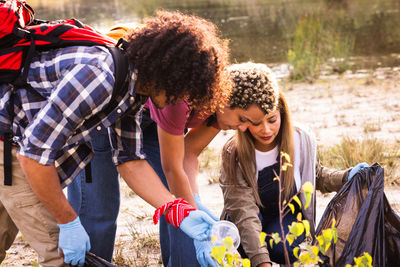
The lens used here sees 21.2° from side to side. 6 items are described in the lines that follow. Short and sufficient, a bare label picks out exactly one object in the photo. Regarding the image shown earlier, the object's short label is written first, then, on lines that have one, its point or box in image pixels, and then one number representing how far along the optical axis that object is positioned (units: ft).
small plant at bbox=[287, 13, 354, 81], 31.56
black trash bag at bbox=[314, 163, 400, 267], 10.86
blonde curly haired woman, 11.52
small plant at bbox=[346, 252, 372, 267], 9.17
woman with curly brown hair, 10.00
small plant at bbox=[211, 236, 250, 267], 9.00
